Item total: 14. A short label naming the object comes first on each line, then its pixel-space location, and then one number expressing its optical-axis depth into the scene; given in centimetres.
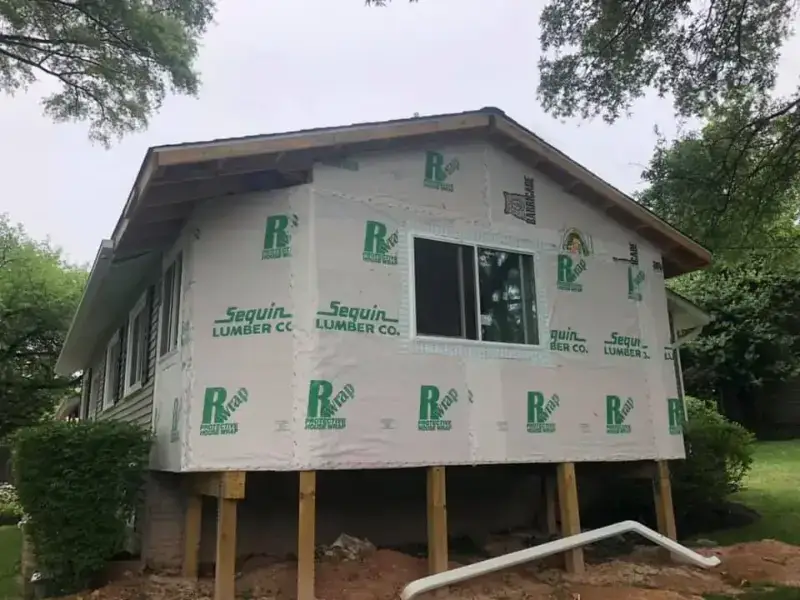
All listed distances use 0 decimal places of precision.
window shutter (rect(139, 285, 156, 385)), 988
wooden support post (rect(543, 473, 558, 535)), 944
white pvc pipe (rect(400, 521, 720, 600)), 640
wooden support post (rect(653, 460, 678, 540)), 869
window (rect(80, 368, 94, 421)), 1955
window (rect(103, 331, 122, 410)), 1353
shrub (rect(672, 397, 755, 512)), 1005
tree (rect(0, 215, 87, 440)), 2458
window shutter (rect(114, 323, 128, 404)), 1259
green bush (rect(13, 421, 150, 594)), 681
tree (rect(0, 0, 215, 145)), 1299
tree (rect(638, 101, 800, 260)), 1082
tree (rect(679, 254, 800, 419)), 2047
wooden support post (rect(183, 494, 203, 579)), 746
